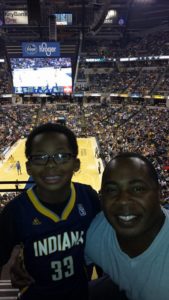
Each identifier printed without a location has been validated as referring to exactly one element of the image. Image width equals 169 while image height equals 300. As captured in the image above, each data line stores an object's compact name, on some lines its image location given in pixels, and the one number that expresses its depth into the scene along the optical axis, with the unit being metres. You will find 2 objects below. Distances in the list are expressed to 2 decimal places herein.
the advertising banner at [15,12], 32.21
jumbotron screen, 24.43
